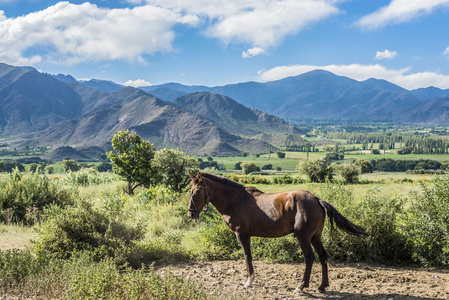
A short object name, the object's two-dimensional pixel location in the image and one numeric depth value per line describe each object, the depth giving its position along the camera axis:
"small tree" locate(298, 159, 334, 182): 40.66
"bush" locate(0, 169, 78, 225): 12.74
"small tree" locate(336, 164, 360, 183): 37.34
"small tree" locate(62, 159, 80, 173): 84.50
